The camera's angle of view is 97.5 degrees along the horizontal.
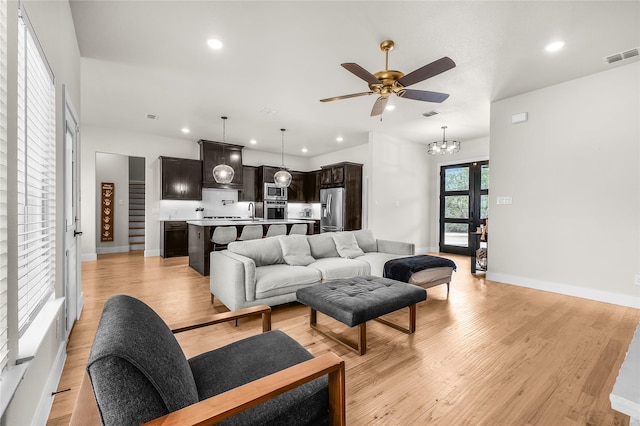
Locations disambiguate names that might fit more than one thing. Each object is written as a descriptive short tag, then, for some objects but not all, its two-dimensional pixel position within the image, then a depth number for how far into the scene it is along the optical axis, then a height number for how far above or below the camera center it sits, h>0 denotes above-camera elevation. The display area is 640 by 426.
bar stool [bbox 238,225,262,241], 5.12 -0.39
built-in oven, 8.02 +0.06
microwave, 8.00 +0.55
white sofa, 2.89 -0.67
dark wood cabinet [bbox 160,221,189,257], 6.36 -0.65
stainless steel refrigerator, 7.09 +0.06
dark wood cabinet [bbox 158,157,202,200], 6.50 +0.77
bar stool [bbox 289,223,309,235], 6.02 -0.37
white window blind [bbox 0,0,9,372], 1.02 +0.09
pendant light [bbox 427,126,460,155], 5.81 +1.35
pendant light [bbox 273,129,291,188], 6.45 +0.76
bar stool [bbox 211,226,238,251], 4.74 -0.43
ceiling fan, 2.49 +1.28
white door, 2.38 -0.09
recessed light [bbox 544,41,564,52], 2.96 +1.79
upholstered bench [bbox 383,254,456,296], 3.45 -0.74
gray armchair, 0.77 -0.61
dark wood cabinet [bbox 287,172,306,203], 8.59 +0.68
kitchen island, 4.76 -0.55
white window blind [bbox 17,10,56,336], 1.31 +0.19
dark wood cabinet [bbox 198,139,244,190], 6.96 +1.32
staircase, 7.66 -0.13
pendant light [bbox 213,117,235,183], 5.51 +0.74
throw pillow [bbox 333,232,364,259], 4.09 -0.51
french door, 6.66 +0.24
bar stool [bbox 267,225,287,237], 5.62 -0.39
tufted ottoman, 2.14 -0.73
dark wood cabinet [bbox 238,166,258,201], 7.81 +0.75
